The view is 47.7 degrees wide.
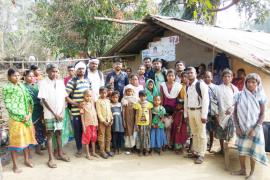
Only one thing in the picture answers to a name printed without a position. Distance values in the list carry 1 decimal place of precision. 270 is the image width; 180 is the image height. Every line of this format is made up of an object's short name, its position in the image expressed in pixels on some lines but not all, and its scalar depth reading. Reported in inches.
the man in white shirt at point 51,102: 204.7
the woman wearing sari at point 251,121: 185.0
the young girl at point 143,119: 228.5
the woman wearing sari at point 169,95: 231.6
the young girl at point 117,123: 229.8
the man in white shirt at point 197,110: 208.4
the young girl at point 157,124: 231.6
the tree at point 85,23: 482.3
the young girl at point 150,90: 235.8
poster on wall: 317.1
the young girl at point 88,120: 218.4
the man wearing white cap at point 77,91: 218.8
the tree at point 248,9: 645.9
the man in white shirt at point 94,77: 235.9
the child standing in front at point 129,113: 231.8
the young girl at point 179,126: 232.4
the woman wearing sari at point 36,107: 216.1
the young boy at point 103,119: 223.6
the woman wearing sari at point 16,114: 193.8
